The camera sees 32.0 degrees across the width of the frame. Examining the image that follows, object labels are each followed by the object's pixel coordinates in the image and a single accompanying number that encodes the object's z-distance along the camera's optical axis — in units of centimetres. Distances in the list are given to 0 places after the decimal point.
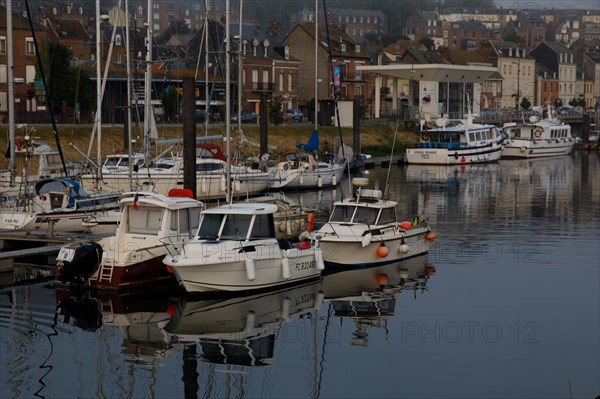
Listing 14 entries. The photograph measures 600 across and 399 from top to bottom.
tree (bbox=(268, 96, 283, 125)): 8631
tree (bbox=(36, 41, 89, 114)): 7875
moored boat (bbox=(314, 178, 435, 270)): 3226
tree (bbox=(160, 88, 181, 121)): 7950
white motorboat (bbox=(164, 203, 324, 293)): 2741
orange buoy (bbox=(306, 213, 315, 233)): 3306
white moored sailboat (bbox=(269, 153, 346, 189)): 5806
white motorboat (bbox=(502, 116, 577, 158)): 9394
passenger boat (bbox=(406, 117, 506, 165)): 8331
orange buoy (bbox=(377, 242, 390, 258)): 3278
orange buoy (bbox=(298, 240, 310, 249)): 3038
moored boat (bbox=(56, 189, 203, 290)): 2836
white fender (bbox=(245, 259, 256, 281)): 2778
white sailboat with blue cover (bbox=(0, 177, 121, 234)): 3588
